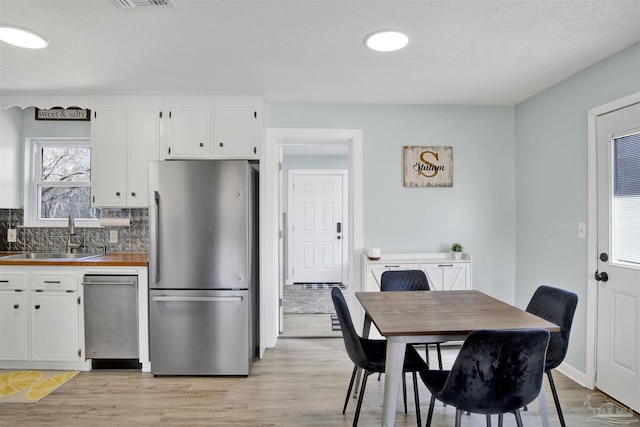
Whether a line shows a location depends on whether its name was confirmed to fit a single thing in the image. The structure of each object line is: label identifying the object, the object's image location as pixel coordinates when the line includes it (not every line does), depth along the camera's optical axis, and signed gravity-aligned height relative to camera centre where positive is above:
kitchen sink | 3.33 -0.38
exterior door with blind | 2.26 -0.27
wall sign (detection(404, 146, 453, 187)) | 3.53 +0.50
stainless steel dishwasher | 2.87 -0.83
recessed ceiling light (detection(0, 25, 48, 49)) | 2.07 +1.09
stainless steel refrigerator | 2.77 -0.40
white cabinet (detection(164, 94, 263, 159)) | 3.22 +0.83
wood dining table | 1.64 -0.53
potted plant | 3.41 -0.34
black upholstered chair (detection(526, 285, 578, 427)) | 1.94 -0.58
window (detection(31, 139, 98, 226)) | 3.58 +0.35
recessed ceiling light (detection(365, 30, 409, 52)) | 2.12 +1.09
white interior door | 6.28 -0.16
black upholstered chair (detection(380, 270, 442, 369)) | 2.67 -0.50
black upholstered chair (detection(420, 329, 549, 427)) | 1.41 -0.65
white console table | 3.29 -0.51
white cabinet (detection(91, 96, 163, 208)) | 3.23 +0.67
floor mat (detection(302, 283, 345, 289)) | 6.03 -1.21
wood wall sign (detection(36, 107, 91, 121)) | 3.50 +1.01
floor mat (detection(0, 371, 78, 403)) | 2.50 -1.28
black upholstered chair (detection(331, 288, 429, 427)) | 1.91 -0.81
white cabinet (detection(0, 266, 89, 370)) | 2.86 -0.79
